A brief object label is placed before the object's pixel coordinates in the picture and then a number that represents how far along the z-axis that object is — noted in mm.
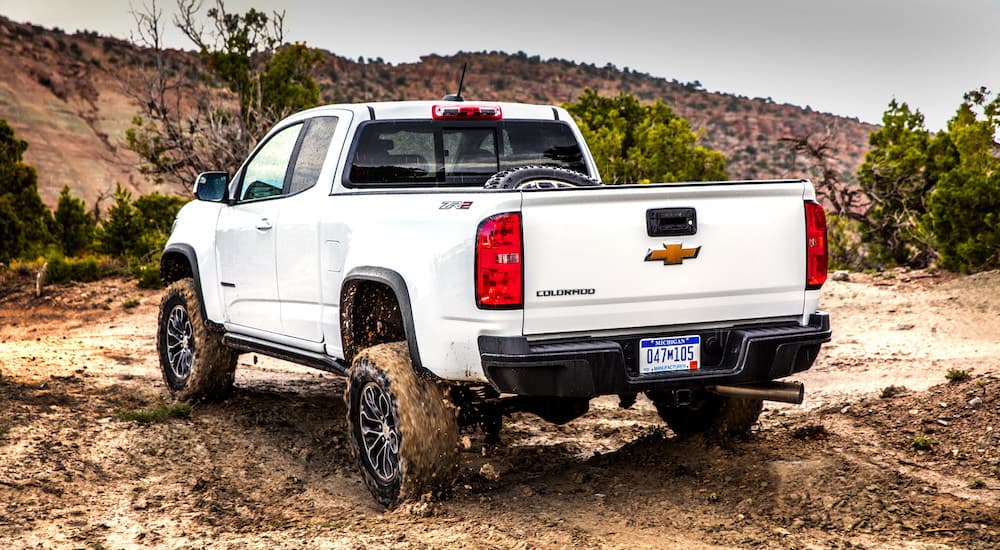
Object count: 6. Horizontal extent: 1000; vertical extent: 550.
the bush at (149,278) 15930
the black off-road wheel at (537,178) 5613
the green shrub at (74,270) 16984
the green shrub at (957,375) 7750
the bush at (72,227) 24984
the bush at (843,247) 19375
